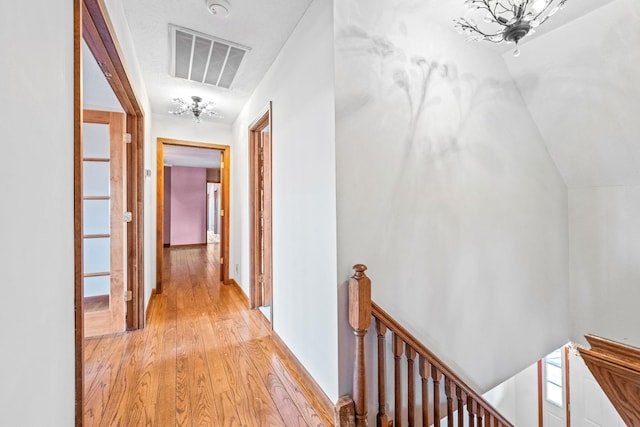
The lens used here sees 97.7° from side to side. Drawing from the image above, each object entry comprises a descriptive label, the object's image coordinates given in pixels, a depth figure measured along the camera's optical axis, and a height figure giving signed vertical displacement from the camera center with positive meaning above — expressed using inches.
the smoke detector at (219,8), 68.8 +52.3
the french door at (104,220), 99.0 -1.5
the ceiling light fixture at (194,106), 126.3 +50.6
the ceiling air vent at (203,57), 83.5 +53.0
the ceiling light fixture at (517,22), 55.9 +40.0
